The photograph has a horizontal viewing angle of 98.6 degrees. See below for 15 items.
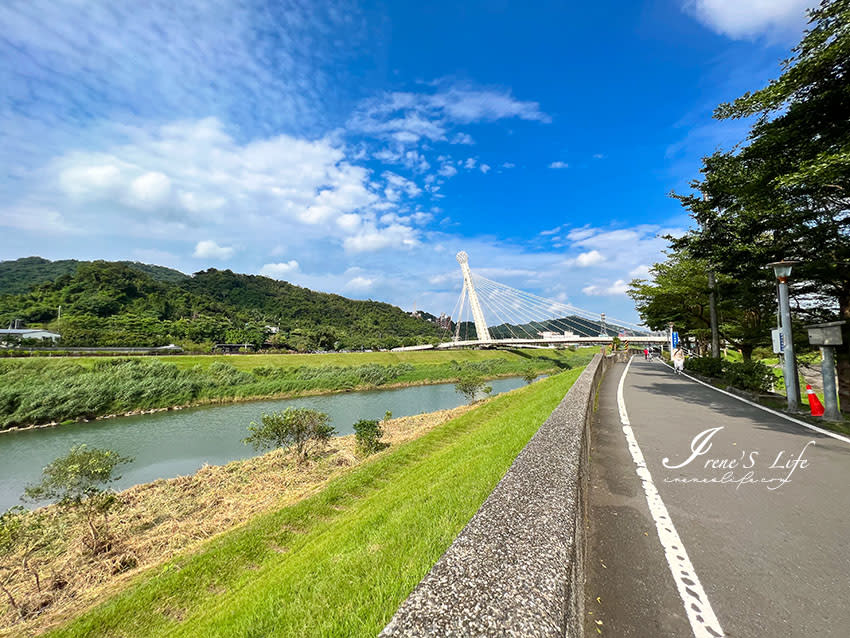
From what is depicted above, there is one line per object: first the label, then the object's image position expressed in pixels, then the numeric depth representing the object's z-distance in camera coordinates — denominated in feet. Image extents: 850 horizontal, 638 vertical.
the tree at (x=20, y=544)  22.01
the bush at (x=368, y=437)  42.09
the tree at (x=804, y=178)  21.90
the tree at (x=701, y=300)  38.37
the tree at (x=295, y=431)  42.45
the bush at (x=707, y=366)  46.73
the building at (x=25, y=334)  178.50
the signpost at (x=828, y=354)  23.43
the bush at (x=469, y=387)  82.69
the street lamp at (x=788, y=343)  26.07
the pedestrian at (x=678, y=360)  58.95
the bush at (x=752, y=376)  34.53
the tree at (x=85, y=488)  26.78
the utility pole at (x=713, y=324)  50.21
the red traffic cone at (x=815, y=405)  23.14
